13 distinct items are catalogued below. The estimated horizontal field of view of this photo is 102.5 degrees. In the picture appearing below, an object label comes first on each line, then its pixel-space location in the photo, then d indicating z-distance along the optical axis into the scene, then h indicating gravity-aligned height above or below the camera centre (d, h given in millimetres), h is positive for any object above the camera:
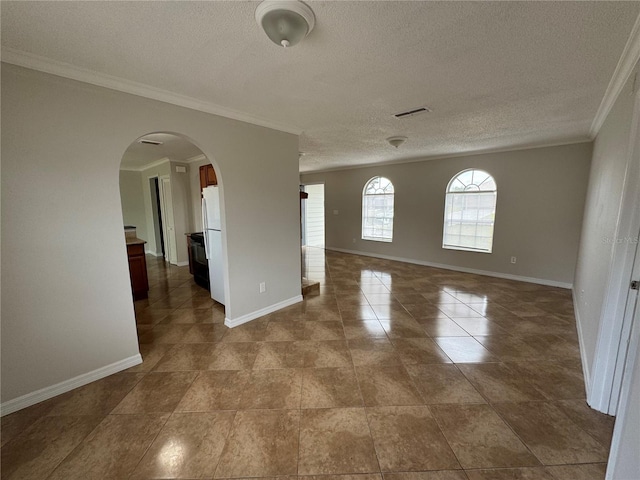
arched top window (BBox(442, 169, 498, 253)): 5090 -119
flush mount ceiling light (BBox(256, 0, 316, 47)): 1270 +967
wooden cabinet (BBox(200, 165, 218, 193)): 3624 +439
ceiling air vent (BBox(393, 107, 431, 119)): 2701 +1010
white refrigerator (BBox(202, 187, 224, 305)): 3135 -399
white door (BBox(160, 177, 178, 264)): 5791 -335
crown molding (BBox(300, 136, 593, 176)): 4113 +1022
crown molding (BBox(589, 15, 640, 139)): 1521 +963
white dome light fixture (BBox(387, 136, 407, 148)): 3753 +956
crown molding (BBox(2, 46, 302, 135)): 1672 +963
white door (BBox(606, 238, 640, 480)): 991 -959
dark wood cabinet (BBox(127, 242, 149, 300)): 3781 -951
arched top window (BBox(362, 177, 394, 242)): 6594 -110
